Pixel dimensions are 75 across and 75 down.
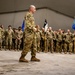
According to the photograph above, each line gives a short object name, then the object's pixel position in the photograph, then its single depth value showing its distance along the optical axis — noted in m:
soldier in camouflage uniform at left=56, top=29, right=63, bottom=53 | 9.15
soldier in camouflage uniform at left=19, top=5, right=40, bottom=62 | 4.86
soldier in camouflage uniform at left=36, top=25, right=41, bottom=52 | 8.82
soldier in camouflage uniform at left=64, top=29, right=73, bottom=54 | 9.04
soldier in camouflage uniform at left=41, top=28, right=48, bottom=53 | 9.03
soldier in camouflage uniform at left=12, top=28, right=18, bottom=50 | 9.36
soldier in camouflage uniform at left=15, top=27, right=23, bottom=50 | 9.32
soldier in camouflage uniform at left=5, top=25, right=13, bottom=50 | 9.27
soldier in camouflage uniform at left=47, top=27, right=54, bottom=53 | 9.00
